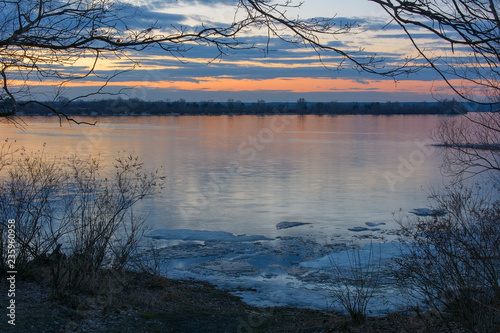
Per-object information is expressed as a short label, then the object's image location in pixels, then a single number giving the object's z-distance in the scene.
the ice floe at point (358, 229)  12.06
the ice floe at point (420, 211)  13.79
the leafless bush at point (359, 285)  5.80
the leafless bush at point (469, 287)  5.00
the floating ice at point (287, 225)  12.48
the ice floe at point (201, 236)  11.27
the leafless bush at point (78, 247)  6.31
